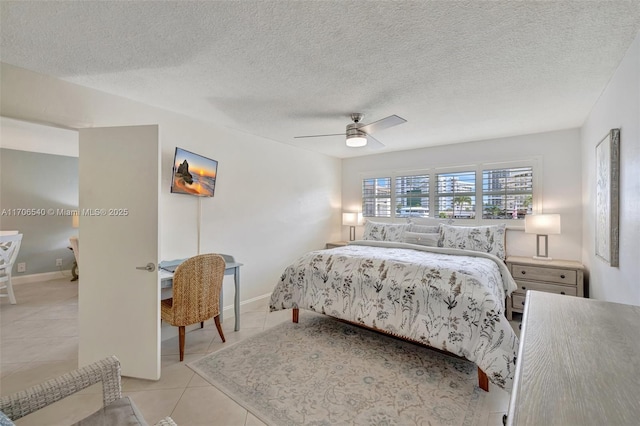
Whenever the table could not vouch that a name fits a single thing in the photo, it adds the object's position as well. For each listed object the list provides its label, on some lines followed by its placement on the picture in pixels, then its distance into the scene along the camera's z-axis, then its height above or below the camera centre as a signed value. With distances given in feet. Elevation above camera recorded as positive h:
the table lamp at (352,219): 16.84 -0.37
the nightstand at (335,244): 16.26 -1.88
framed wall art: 6.63 +0.43
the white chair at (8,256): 11.93 -1.91
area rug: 5.92 -4.27
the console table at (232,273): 9.55 -2.34
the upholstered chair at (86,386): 3.54 -2.49
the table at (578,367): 1.90 -1.35
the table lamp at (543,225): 10.96 -0.49
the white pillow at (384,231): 13.61 -0.94
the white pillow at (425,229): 12.79 -0.74
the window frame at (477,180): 12.47 +1.67
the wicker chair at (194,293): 7.91 -2.38
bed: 6.72 -2.42
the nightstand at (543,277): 10.19 -2.47
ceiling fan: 8.93 +2.82
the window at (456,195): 14.12 +0.95
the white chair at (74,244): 14.39 -1.62
